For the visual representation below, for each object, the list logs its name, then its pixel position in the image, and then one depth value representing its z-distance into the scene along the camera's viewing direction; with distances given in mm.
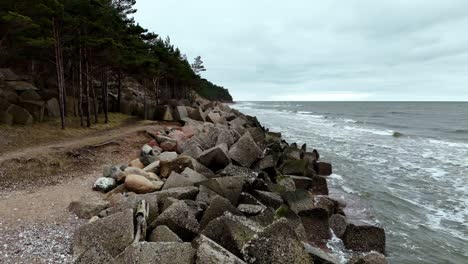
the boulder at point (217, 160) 11750
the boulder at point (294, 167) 14462
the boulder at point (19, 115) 16469
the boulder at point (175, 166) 10898
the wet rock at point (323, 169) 17500
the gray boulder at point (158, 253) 5082
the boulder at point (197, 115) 25306
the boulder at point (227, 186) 8688
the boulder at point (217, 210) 6973
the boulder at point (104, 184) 10117
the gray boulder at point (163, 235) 6059
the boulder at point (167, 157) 11398
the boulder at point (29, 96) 18747
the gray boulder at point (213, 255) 4945
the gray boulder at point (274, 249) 5164
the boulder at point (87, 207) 7992
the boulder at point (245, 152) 12391
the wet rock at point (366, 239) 8680
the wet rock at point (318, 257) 5926
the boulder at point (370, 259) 6430
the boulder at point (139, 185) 9328
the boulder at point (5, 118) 15945
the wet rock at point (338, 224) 9391
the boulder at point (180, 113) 25234
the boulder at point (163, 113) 25609
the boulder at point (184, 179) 9211
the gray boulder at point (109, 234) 6047
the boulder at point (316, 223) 9188
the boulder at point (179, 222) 6570
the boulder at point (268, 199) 9203
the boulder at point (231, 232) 5648
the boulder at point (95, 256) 4984
